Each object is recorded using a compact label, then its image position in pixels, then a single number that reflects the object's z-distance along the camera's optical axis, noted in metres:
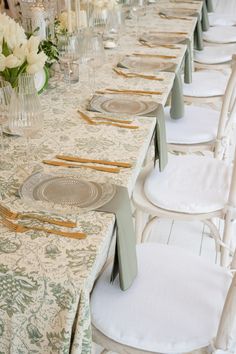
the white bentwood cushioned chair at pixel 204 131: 2.05
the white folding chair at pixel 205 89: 2.67
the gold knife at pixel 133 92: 1.84
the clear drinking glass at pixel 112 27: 2.54
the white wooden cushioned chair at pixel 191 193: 1.65
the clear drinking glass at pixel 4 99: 1.35
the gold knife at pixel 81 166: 1.25
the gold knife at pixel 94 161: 1.28
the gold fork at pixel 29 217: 1.03
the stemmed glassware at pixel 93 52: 2.02
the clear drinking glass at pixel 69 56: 1.92
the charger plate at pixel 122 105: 1.65
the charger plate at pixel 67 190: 1.10
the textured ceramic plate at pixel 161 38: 2.60
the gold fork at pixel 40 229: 0.99
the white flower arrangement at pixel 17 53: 1.39
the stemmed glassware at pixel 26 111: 1.31
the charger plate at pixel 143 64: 2.15
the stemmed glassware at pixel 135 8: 3.07
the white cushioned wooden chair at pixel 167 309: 1.11
